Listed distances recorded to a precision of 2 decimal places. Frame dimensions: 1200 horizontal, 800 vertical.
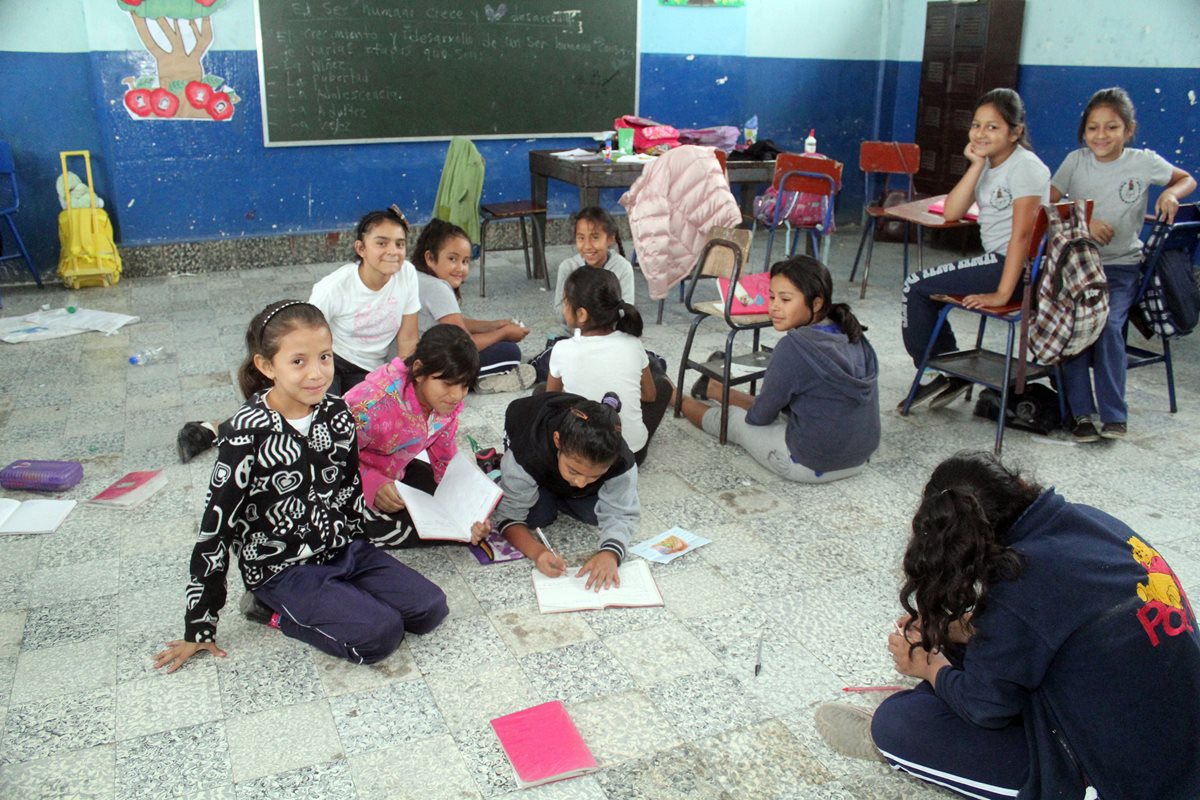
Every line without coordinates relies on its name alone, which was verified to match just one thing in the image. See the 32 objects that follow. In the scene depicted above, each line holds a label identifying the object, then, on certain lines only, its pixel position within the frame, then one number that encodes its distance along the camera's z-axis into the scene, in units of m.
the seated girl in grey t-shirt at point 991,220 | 3.67
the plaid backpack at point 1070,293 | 3.41
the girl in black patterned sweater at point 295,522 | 2.16
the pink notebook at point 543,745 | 1.97
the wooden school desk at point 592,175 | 5.60
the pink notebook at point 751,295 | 3.85
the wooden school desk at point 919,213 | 5.06
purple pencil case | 3.22
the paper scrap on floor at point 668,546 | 2.85
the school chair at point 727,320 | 3.71
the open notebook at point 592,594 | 2.57
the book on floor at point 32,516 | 2.96
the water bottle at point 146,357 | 4.61
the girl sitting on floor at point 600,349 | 3.14
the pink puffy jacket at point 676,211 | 5.16
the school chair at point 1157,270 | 3.88
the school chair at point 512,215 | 5.88
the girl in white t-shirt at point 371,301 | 3.46
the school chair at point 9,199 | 5.60
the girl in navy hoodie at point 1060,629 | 1.50
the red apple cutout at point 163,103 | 5.98
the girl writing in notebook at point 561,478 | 2.53
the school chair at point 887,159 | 6.32
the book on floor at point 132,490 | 3.13
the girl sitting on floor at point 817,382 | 3.17
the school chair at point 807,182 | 5.54
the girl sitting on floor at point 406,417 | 2.63
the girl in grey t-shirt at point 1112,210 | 3.77
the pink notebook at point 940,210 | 5.22
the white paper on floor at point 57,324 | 5.00
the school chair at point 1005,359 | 3.54
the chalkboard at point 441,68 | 6.20
